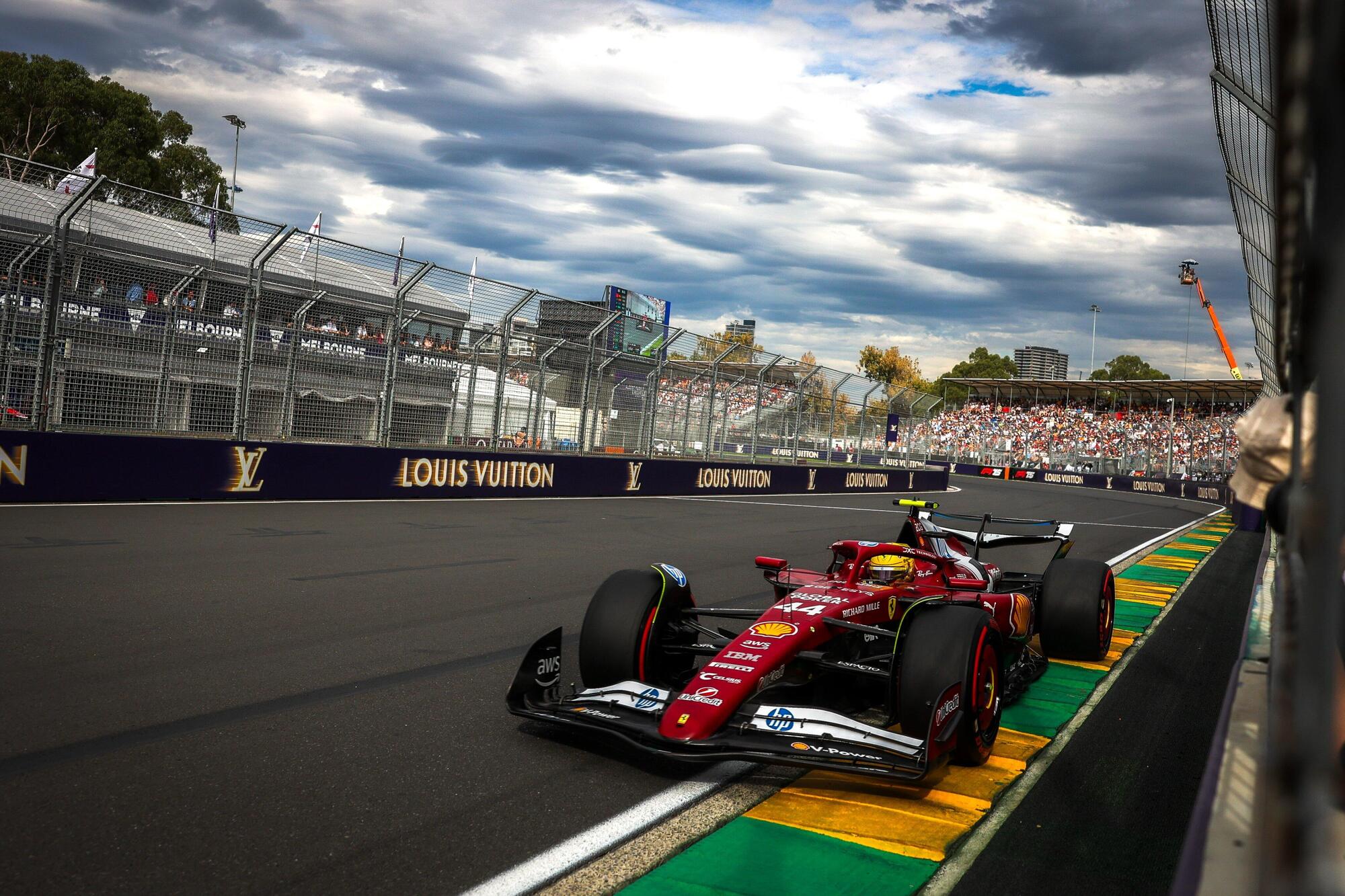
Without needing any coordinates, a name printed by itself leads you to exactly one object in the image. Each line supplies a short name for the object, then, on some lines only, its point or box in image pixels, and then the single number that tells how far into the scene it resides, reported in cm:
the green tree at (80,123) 3484
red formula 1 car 381
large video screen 1867
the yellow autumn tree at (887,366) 9962
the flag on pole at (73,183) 1065
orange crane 4450
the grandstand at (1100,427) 4538
